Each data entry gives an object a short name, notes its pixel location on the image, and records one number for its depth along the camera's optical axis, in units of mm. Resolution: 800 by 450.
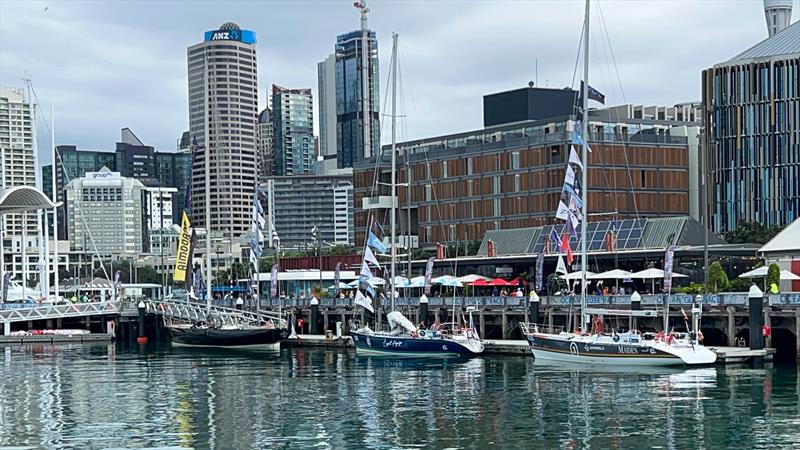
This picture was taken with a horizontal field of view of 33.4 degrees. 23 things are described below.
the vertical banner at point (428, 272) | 100419
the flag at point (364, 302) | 89812
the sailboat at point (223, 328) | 101125
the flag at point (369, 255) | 92938
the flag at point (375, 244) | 91500
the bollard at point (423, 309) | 99000
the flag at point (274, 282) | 114500
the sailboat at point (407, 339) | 86188
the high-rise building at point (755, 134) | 159375
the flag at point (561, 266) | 84750
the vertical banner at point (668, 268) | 80625
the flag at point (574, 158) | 77500
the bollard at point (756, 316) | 73938
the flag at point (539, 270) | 94600
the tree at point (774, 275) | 82750
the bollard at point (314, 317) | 111938
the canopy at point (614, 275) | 97650
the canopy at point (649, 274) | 95500
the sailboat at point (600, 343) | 72938
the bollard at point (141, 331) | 121300
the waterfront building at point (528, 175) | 146875
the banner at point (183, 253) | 107625
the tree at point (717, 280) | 91812
